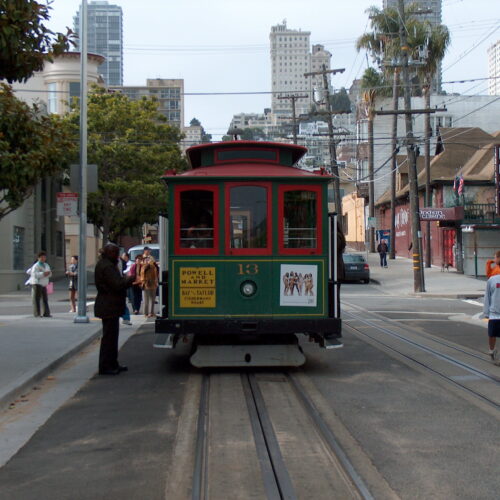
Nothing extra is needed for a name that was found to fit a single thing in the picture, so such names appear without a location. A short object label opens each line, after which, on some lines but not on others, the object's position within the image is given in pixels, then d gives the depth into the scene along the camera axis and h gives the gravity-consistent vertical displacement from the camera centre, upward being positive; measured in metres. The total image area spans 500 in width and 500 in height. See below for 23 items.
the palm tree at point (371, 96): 50.88 +11.79
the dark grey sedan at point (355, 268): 36.53 -0.12
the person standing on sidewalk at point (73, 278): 21.72 -0.32
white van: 25.06 +0.52
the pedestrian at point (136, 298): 21.02 -0.86
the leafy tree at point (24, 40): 9.14 +2.97
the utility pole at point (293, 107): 45.16 +10.17
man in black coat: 10.73 -0.47
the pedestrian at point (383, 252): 43.41 +0.77
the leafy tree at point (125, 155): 37.12 +5.72
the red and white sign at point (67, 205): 17.41 +1.47
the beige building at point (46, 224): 33.25 +2.35
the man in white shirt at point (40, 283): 19.00 -0.38
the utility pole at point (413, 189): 30.09 +3.11
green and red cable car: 10.30 +0.09
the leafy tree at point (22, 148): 10.02 +1.70
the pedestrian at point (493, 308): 11.51 -0.67
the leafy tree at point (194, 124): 194.12 +38.15
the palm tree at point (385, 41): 42.65 +13.84
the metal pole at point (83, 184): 17.58 +1.99
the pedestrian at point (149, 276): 19.52 -0.25
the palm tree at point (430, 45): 43.16 +12.85
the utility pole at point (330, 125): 43.19 +8.33
